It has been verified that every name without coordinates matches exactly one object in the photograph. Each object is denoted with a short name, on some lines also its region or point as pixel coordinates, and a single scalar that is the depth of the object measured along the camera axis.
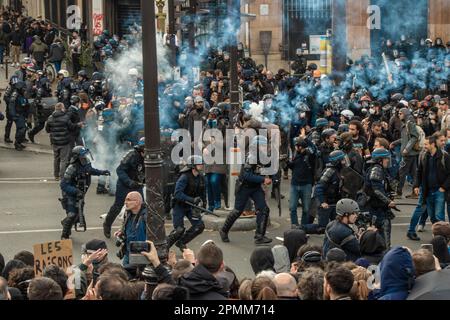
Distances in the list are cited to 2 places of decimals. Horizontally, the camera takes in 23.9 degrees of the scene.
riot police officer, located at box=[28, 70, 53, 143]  23.36
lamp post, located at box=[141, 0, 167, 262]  10.34
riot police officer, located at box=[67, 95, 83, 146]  19.19
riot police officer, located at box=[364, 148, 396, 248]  13.75
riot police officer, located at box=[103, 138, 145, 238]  14.78
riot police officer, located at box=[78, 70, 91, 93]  24.67
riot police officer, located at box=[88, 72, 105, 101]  24.30
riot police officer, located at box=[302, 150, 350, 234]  14.21
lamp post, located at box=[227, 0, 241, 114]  16.30
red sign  37.04
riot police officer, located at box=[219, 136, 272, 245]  14.64
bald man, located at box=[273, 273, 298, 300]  8.15
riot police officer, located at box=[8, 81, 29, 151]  22.03
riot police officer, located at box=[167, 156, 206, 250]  13.94
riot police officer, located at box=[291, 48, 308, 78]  29.09
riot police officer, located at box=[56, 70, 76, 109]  22.91
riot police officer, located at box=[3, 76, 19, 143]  22.28
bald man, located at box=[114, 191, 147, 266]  11.99
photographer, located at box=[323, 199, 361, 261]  11.20
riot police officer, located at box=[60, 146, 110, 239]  14.59
